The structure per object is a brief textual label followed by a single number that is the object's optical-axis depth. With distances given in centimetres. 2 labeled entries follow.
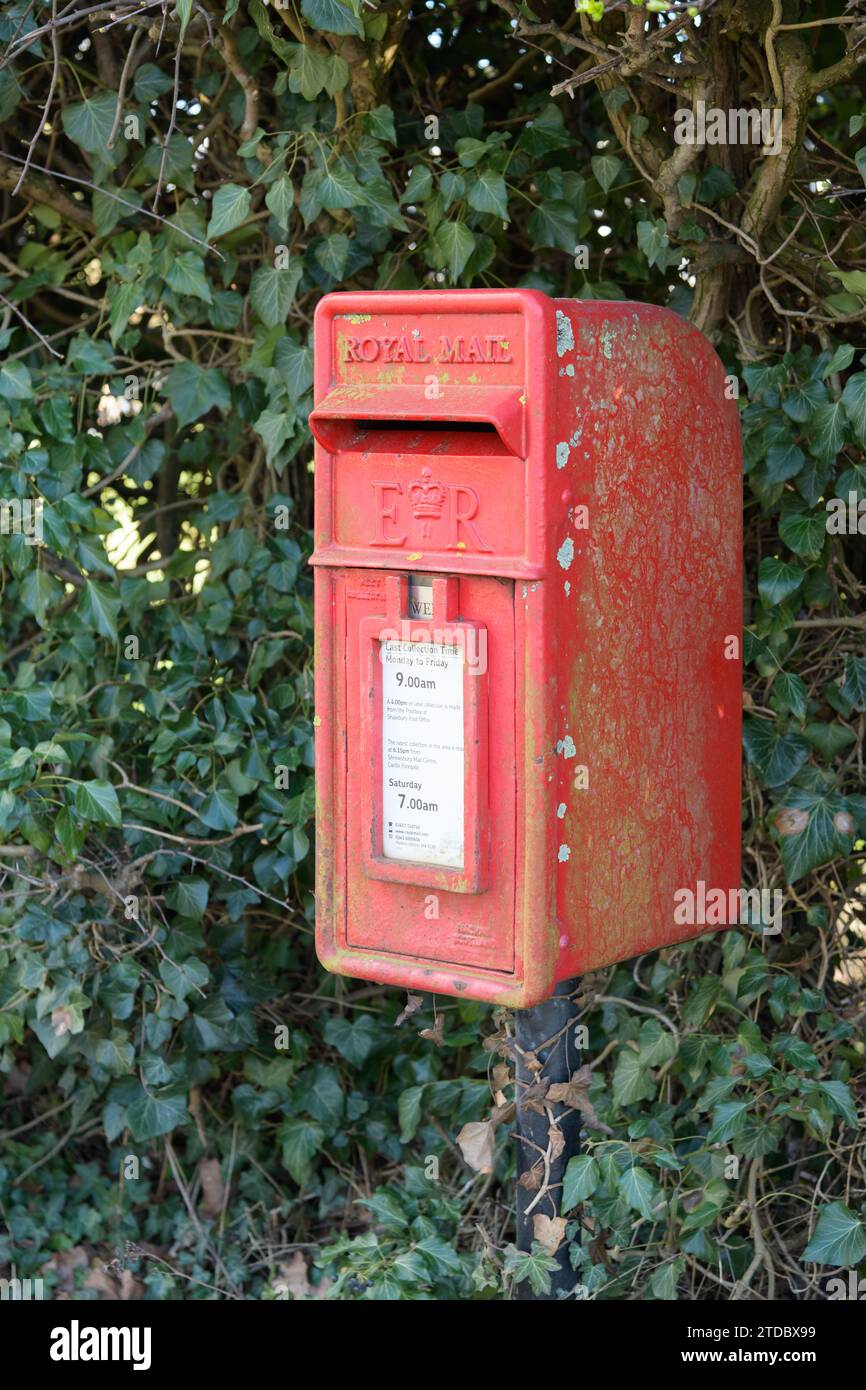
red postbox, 217
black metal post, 252
